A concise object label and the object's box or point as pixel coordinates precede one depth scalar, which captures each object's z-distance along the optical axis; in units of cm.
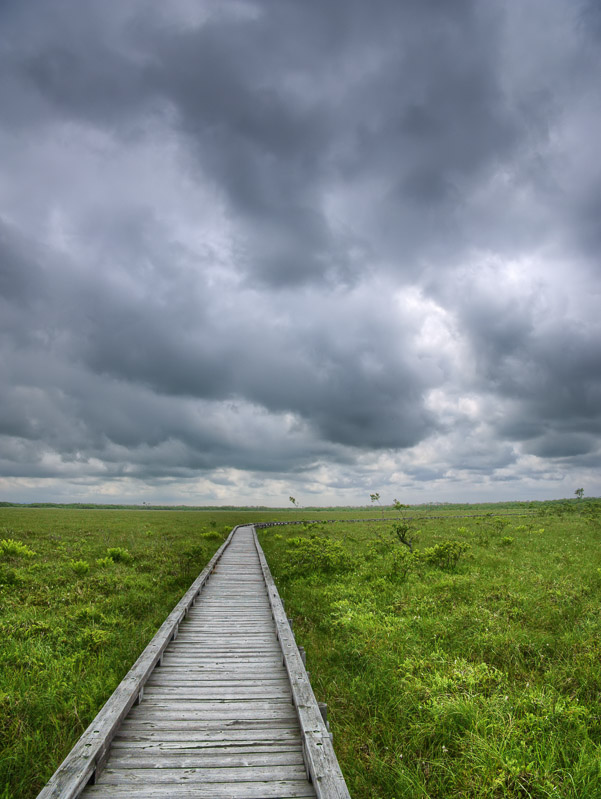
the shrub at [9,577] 1301
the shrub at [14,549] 1712
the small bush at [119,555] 1836
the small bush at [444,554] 1664
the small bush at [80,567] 1495
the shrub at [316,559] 1691
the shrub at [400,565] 1494
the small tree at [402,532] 2335
